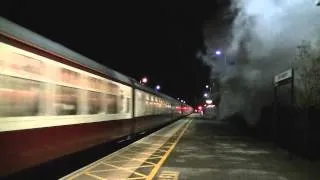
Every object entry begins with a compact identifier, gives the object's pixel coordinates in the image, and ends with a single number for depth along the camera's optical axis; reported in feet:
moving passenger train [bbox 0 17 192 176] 13.53
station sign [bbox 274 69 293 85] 24.62
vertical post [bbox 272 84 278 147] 28.60
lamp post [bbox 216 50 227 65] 56.42
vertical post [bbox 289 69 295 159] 24.09
